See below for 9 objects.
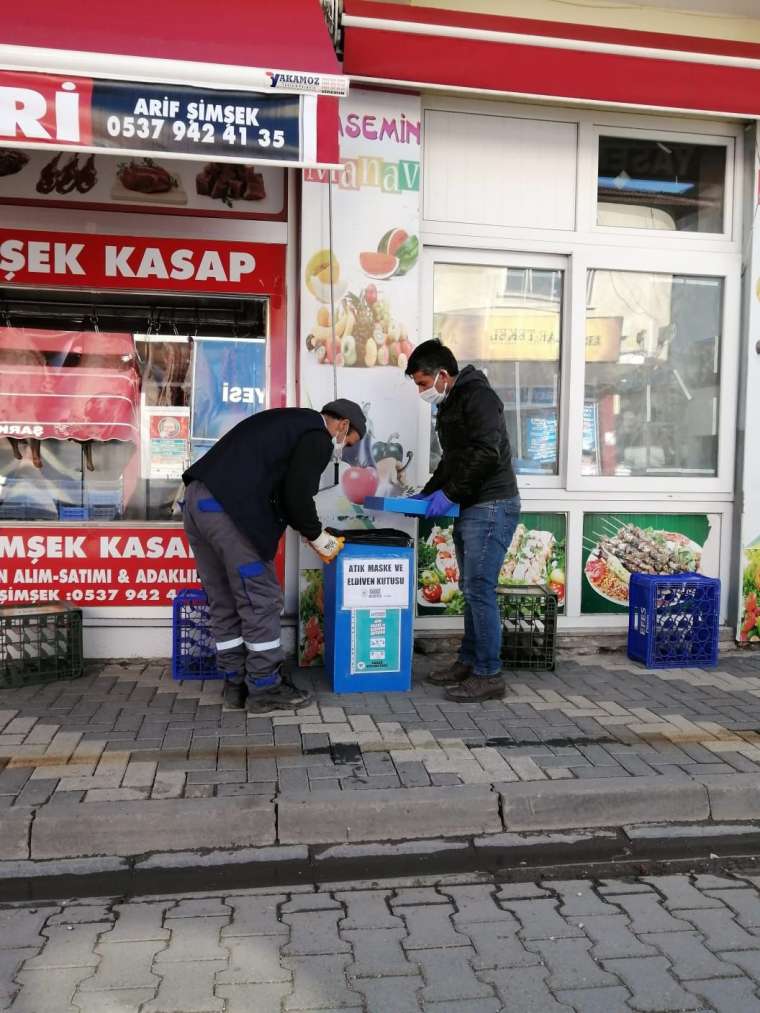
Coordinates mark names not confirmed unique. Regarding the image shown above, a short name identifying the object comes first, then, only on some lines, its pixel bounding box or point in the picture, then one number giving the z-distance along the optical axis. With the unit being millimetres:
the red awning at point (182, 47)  4094
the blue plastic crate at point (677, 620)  5492
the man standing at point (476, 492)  4664
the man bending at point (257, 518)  4308
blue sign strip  4113
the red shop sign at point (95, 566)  5305
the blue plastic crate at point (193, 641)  5023
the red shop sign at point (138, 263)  5215
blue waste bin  4750
